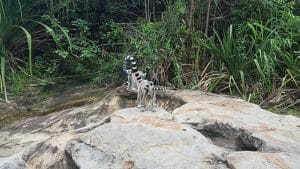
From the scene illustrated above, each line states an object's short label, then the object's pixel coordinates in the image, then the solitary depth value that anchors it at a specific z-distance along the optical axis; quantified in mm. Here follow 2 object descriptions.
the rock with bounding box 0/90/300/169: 1825
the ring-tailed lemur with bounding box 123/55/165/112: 2295
